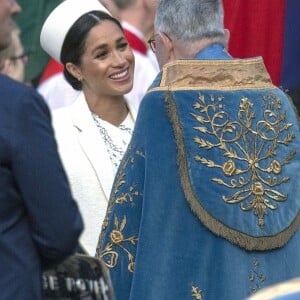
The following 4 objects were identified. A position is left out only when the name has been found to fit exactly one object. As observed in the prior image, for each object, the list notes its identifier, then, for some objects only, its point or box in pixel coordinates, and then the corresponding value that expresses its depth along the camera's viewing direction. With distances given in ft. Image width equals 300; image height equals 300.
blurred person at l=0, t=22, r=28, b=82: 50.06
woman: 44.57
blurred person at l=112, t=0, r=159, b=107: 57.31
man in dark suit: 31.89
